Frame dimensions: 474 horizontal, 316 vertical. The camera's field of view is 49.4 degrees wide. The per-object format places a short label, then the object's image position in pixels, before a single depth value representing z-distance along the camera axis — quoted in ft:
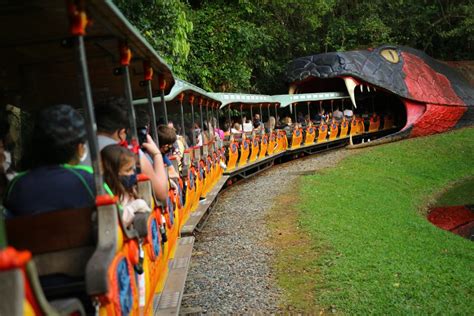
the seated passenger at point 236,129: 44.98
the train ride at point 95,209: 7.24
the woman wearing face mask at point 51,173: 7.82
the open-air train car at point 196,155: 23.12
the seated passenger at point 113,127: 11.35
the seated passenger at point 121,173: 10.14
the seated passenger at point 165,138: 17.15
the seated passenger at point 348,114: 71.57
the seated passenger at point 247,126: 47.64
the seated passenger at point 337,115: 69.92
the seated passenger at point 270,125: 53.05
